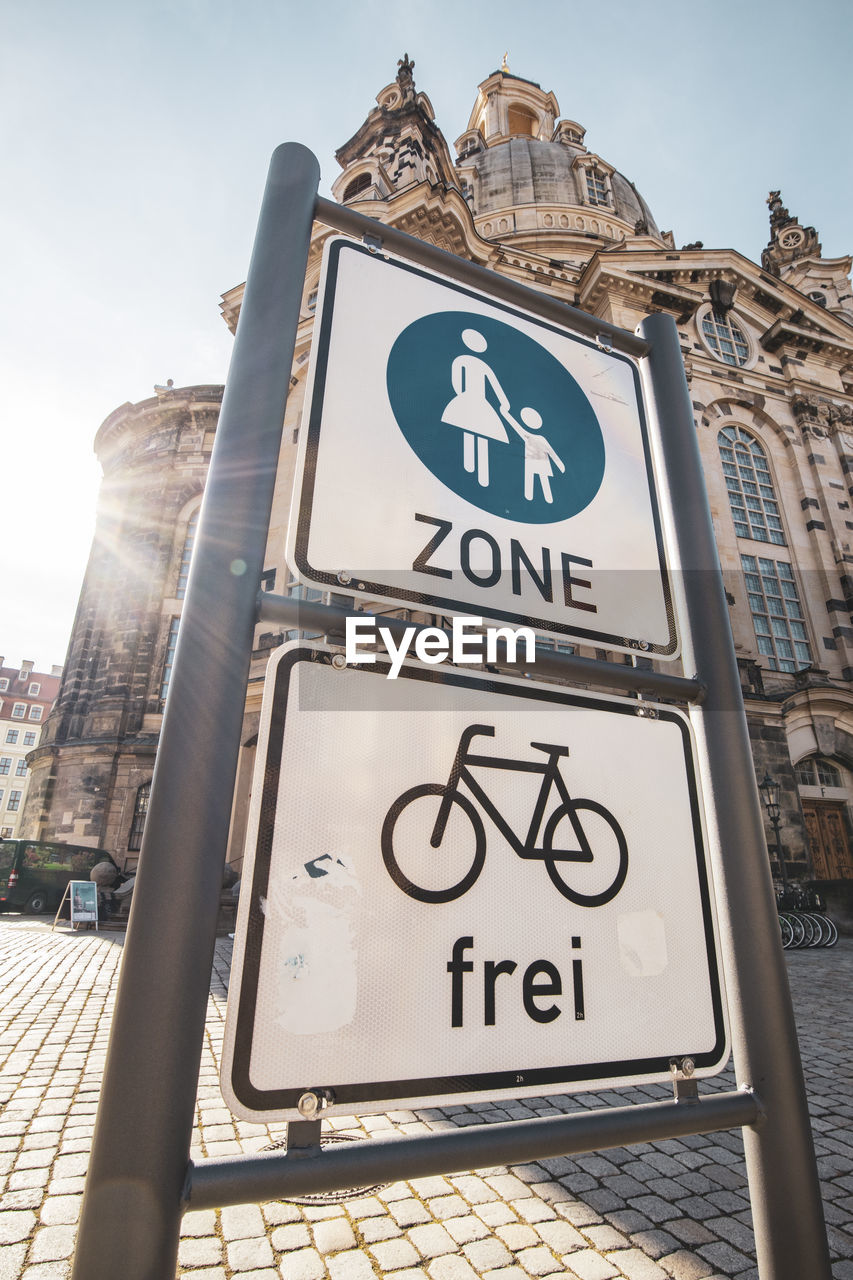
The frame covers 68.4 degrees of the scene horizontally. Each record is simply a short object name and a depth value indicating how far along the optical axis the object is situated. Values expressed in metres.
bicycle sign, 0.79
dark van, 14.99
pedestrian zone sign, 1.07
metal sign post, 0.67
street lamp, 14.21
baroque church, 15.98
